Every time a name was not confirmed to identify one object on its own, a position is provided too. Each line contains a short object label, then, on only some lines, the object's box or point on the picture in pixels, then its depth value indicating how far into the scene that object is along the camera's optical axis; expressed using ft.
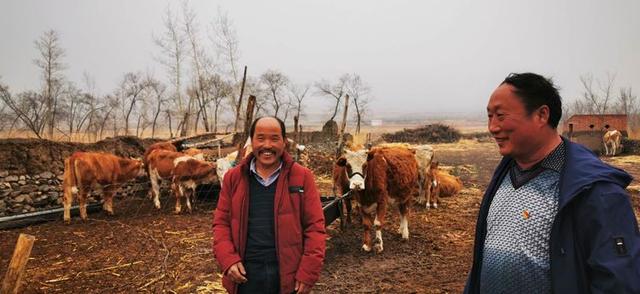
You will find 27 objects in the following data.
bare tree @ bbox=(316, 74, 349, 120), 167.06
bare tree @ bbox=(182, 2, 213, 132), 108.06
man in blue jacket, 5.02
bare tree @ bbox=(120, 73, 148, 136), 149.28
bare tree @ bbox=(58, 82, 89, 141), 138.64
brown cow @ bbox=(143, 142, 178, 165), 39.58
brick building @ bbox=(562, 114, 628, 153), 91.45
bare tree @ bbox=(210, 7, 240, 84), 110.32
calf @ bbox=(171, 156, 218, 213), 35.91
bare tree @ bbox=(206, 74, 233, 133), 119.54
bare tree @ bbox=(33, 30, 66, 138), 83.56
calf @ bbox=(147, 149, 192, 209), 37.24
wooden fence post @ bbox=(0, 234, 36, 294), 9.53
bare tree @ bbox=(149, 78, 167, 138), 156.46
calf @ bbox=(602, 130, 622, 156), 83.99
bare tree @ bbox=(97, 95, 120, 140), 148.54
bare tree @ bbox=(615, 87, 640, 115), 209.87
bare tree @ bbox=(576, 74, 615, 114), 192.84
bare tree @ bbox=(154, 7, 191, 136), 102.72
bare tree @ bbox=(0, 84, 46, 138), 100.23
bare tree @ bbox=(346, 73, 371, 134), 184.19
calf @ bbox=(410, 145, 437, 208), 35.75
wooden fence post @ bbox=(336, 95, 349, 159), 25.98
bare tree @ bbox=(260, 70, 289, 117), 159.53
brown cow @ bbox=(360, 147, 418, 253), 23.41
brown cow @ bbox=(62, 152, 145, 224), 31.09
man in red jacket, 9.28
